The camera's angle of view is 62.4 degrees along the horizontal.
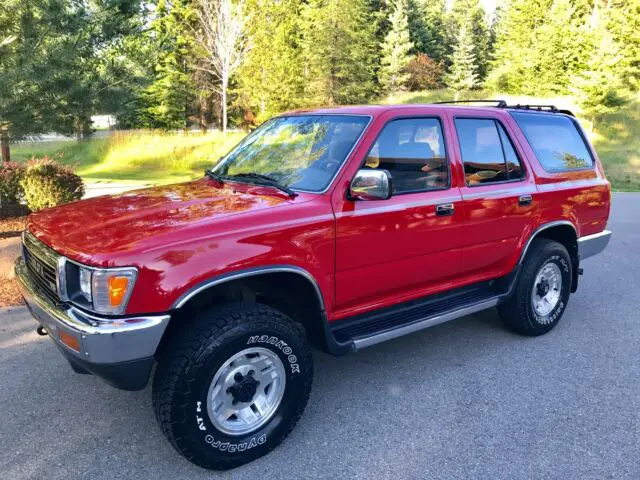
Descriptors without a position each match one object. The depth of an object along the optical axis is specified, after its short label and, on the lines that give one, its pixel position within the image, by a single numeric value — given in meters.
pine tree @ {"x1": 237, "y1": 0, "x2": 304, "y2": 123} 32.00
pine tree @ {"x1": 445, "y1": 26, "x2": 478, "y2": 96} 49.88
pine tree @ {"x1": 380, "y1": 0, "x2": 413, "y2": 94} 46.03
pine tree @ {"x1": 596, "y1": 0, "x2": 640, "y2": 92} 39.62
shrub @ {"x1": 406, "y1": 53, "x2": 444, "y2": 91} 49.72
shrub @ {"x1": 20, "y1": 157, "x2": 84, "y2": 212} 7.96
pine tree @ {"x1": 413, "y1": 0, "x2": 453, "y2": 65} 55.62
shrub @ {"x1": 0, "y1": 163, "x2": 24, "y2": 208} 8.46
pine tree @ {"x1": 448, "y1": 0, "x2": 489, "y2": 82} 58.59
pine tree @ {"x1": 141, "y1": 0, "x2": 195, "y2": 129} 38.44
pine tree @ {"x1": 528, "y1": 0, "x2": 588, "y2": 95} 43.38
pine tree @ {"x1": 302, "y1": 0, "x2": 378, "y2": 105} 37.75
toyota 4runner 2.69
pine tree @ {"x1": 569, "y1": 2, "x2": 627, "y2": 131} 33.19
